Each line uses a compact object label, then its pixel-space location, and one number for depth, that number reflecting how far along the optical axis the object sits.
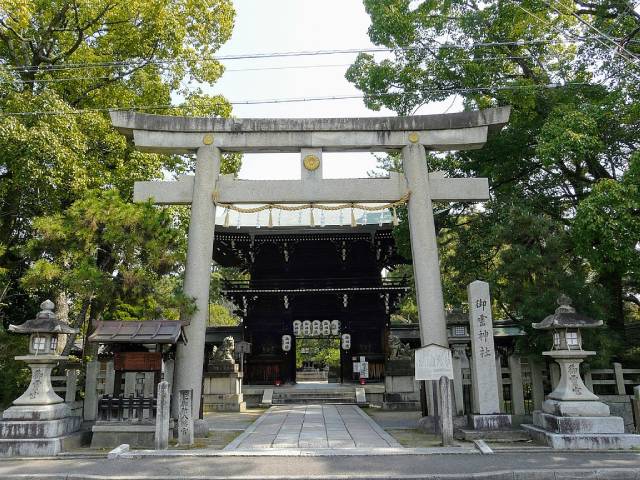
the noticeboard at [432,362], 9.04
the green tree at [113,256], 9.32
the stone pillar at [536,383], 10.14
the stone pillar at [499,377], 10.13
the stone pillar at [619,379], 10.34
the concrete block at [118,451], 7.68
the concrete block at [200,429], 9.67
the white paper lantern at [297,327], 21.11
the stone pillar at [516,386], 10.09
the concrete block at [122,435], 8.80
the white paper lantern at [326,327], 21.06
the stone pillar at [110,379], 9.59
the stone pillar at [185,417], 8.73
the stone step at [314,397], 18.44
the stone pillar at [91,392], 9.70
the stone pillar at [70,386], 9.44
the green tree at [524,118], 10.73
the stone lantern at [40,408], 8.04
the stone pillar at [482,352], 9.44
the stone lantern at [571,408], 7.91
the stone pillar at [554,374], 9.83
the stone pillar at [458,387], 10.05
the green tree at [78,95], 12.18
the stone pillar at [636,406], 9.14
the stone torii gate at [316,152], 10.90
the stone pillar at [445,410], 8.45
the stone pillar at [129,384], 9.69
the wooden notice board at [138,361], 9.30
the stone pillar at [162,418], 8.23
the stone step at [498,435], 8.94
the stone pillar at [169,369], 10.28
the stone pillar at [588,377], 10.12
